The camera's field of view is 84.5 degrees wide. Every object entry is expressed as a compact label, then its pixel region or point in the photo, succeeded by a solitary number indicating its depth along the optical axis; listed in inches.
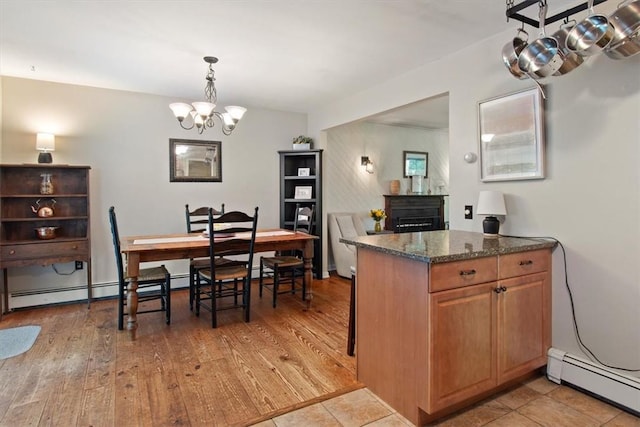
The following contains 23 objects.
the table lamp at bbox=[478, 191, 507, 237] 97.6
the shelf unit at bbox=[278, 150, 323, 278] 196.2
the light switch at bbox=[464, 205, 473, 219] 111.2
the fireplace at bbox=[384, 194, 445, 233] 238.9
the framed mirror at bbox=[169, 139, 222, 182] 175.6
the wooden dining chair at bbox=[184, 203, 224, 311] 142.3
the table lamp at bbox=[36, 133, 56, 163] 143.5
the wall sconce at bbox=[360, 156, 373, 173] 228.9
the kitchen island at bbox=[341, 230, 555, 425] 68.8
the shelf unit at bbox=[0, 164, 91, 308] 137.1
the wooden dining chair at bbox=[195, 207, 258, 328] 122.8
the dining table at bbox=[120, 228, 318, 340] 114.8
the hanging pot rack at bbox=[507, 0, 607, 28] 72.3
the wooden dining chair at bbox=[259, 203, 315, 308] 151.8
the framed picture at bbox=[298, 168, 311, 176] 203.3
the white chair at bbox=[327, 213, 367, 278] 199.9
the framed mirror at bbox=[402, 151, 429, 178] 247.4
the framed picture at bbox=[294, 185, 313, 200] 202.5
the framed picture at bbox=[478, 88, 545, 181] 92.4
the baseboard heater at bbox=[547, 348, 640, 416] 75.4
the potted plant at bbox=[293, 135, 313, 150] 198.8
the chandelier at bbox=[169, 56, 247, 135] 119.3
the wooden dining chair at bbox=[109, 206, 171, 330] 117.0
